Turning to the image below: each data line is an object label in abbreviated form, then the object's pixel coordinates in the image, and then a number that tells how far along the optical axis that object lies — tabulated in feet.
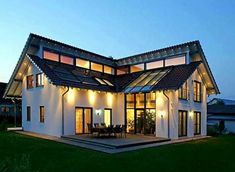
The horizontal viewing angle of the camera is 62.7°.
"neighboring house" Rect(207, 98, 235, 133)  75.82
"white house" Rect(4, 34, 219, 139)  40.24
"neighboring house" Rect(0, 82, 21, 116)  82.04
